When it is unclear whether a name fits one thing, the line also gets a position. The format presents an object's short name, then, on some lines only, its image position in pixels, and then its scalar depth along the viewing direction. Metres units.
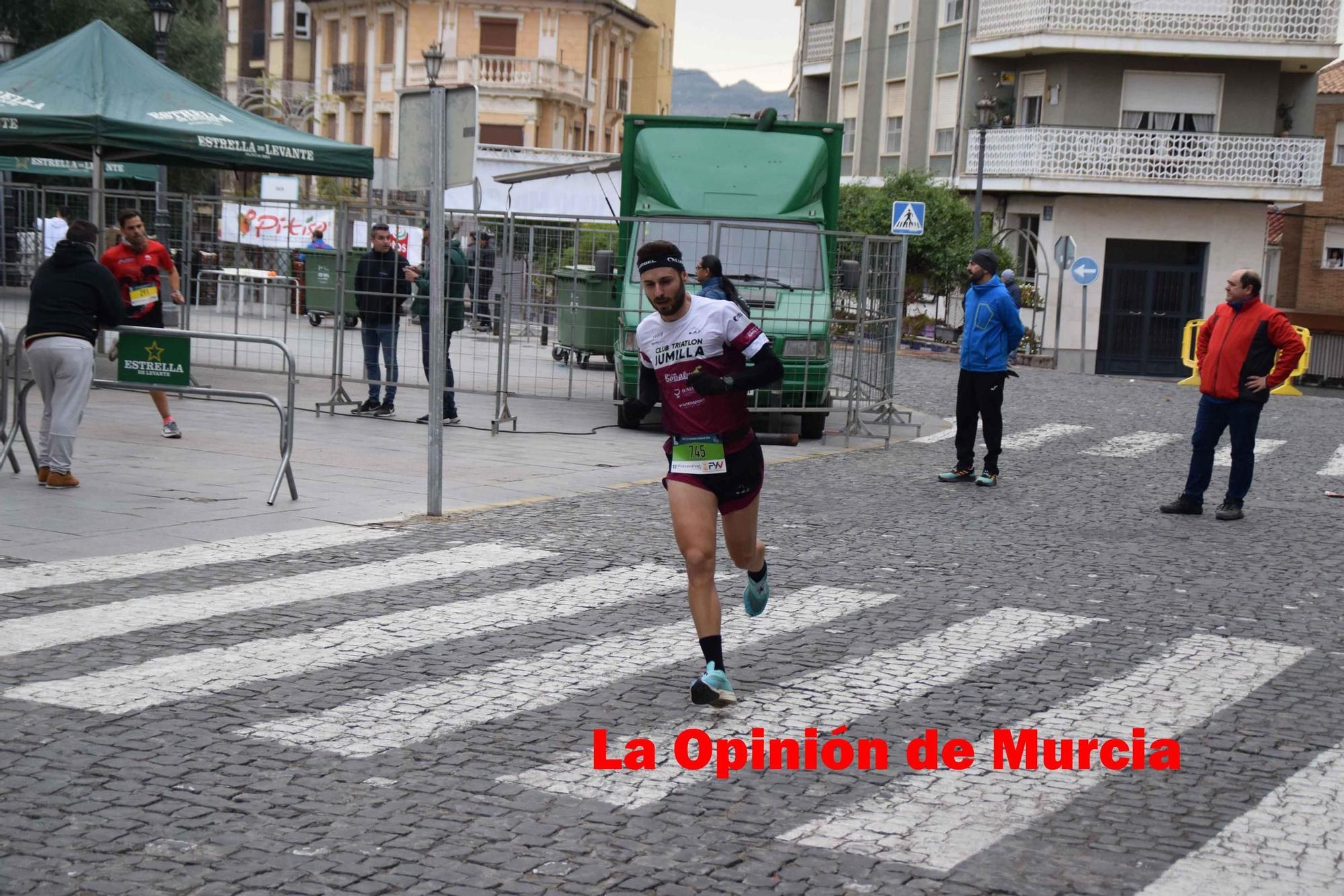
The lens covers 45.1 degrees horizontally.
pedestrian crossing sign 25.67
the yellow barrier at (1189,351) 28.00
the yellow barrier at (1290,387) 28.02
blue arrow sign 34.41
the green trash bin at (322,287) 16.28
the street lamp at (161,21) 22.91
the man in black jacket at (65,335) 10.72
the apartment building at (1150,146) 38.06
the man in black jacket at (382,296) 16.00
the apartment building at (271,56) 57.44
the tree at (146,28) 32.84
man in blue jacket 13.06
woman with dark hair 11.45
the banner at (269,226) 17.33
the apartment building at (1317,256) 48.41
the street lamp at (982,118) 34.34
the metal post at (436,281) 10.40
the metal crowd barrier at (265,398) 10.77
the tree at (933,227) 36.75
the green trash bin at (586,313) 15.73
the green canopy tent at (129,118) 16.17
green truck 15.55
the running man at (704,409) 6.29
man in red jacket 11.80
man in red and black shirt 14.11
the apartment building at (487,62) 57.56
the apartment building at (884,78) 42.91
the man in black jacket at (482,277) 15.60
